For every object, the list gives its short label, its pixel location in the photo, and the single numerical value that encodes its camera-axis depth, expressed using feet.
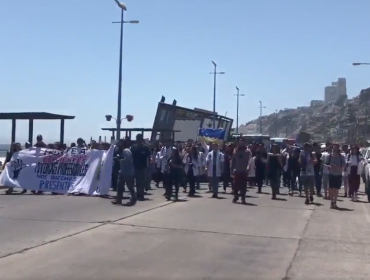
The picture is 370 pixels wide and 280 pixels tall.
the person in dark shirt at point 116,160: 65.31
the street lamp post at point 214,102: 168.47
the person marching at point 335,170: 59.16
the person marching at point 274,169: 67.05
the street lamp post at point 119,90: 107.88
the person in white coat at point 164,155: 80.80
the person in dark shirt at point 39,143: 70.03
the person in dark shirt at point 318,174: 73.03
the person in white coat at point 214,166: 66.39
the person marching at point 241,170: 60.54
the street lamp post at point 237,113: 263.33
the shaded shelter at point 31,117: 76.89
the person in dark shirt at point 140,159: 58.90
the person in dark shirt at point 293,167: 74.16
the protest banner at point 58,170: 64.99
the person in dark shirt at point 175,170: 61.98
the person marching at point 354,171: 68.49
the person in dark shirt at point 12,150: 68.17
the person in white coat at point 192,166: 68.54
